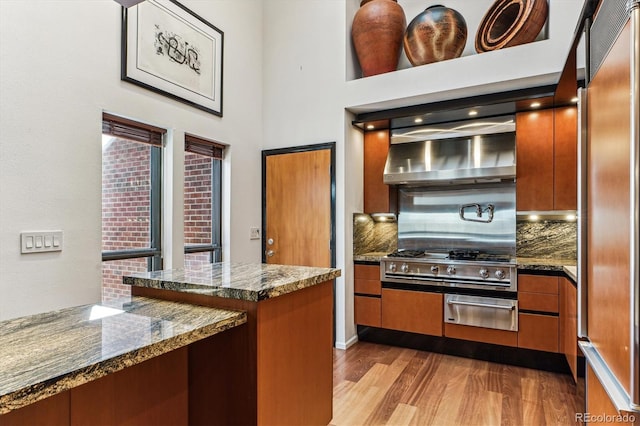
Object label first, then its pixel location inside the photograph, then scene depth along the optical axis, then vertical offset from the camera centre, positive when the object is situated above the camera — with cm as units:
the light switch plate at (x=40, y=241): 207 -15
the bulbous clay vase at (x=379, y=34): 347 +174
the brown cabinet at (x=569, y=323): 246 -78
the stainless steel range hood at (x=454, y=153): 327 +59
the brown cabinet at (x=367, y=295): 361 -80
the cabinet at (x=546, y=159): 309 +49
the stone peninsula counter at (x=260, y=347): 146 -57
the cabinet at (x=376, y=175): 387 +43
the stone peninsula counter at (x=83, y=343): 87 -38
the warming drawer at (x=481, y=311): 305 -82
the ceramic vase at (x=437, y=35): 324 +162
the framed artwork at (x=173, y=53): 267 +131
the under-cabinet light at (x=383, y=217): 413 -2
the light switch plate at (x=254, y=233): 392 -19
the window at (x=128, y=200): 260 +11
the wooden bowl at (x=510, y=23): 291 +161
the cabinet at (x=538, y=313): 293 -79
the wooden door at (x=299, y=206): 366 +9
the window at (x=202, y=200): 329 +14
